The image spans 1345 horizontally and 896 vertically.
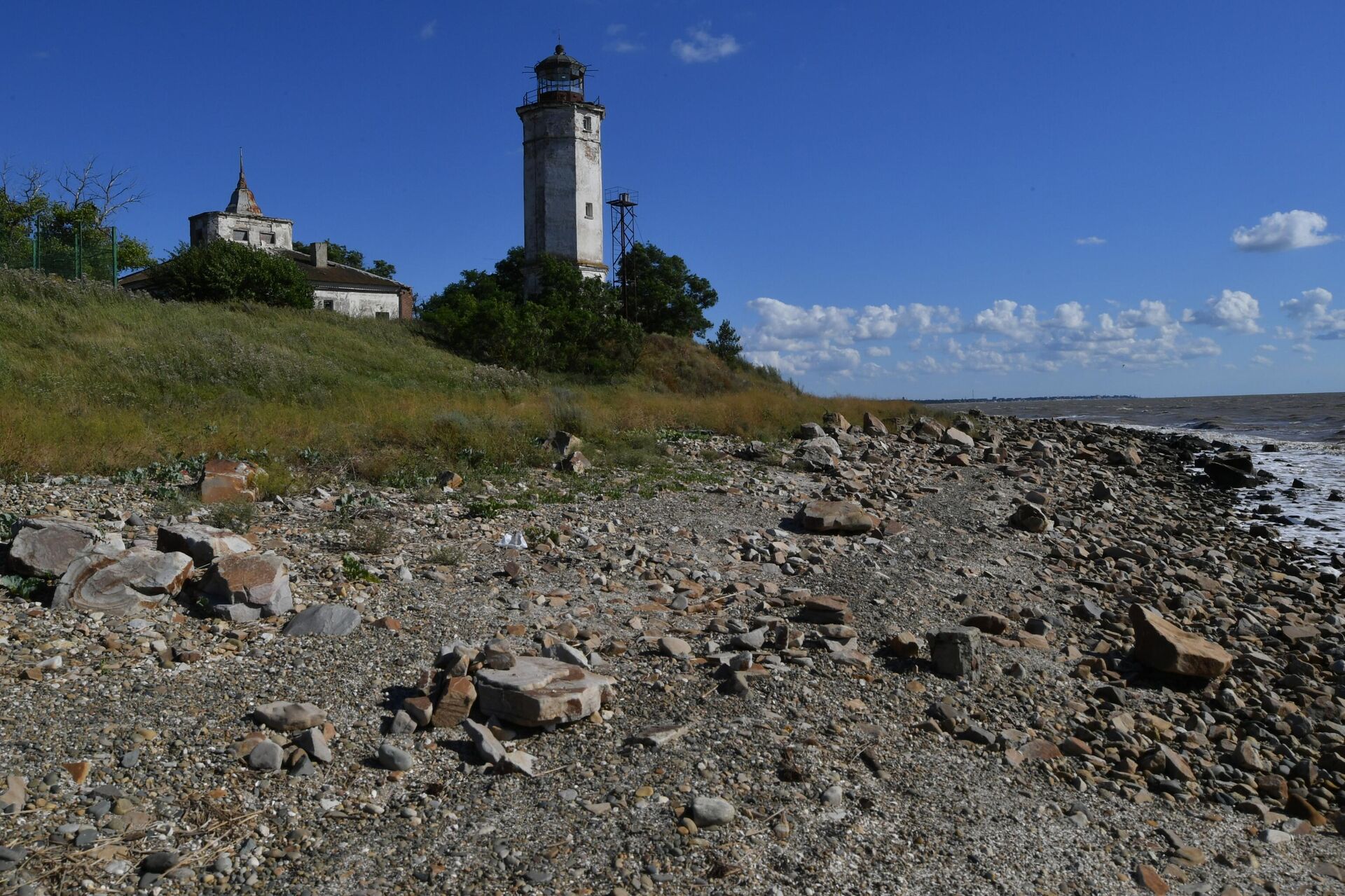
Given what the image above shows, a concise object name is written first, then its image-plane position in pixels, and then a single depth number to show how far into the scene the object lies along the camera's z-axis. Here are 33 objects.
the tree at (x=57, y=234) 25.73
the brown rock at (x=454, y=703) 4.23
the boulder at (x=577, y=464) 10.76
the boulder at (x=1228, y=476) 19.25
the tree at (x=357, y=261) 47.53
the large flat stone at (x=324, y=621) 5.17
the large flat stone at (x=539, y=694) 4.17
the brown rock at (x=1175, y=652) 5.58
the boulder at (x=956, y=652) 5.24
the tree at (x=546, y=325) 28.03
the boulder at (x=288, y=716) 4.03
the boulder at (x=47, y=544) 5.28
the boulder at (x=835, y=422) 19.14
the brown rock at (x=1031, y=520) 10.33
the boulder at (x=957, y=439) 19.33
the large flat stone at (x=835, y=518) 9.01
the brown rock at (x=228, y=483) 7.77
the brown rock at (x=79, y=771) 3.51
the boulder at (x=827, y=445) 14.77
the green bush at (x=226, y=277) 27.94
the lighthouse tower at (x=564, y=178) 36.38
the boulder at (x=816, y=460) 13.08
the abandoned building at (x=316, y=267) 35.03
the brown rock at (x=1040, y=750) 4.45
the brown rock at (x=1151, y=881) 3.48
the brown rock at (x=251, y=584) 5.29
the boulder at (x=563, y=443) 11.46
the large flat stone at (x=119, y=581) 5.11
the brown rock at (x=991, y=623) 6.13
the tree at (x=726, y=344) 37.78
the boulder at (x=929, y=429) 20.41
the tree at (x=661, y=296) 38.53
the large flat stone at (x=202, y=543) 5.76
